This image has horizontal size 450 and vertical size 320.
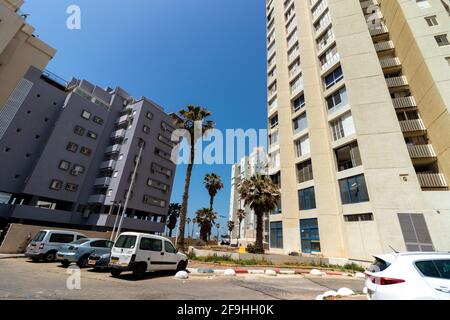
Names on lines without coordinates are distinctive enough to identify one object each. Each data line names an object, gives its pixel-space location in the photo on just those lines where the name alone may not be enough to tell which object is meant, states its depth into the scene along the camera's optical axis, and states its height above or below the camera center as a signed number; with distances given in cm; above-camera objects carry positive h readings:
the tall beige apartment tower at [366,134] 1698 +1136
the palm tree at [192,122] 2428 +1336
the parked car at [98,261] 1042 -138
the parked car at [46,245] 1284 -94
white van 880 -81
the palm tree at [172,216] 5600 +573
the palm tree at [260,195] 2264 +518
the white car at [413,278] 386 -45
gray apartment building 2975 +1229
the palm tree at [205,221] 4553 +398
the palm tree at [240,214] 6175 +807
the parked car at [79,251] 1145 -109
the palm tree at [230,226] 8025 +578
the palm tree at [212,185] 4691 +1225
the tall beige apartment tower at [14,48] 2025 +1961
